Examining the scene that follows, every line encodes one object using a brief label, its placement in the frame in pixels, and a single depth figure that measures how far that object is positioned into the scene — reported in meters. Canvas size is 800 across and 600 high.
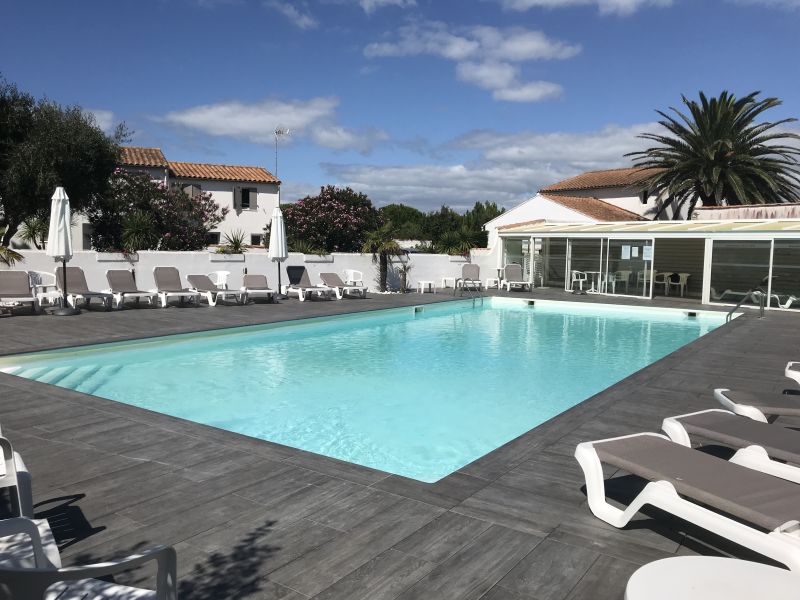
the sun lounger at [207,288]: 14.87
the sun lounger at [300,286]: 16.65
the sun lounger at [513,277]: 21.83
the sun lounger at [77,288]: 12.88
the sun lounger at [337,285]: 17.36
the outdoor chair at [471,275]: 21.31
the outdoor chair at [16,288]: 11.89
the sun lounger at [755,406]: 4.61
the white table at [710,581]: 1.91
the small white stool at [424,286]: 20.75
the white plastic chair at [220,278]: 15.77
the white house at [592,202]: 30.50
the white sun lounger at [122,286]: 13.53
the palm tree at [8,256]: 13.25
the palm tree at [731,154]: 27.36
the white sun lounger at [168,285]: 14.35
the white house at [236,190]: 33.78
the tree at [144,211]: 20.34
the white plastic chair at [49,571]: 1.52
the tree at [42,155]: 17.14
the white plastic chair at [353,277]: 18.83
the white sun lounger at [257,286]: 15.63
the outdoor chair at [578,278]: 21.69
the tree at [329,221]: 23.22
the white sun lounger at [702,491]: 2.63
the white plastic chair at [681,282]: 20.94
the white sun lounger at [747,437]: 3.51
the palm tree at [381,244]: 19.69
